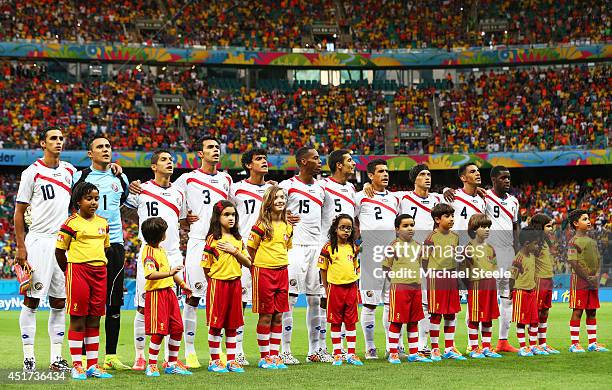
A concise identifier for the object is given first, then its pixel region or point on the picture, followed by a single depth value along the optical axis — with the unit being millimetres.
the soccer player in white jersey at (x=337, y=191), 12805
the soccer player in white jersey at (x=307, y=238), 12469
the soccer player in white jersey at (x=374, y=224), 12867
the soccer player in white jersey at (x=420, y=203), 13414
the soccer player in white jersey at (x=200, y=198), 11977
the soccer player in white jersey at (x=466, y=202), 13695
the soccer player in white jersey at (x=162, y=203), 11742
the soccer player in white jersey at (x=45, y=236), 10727
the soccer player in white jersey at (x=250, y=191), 12461
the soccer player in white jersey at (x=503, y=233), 13750
